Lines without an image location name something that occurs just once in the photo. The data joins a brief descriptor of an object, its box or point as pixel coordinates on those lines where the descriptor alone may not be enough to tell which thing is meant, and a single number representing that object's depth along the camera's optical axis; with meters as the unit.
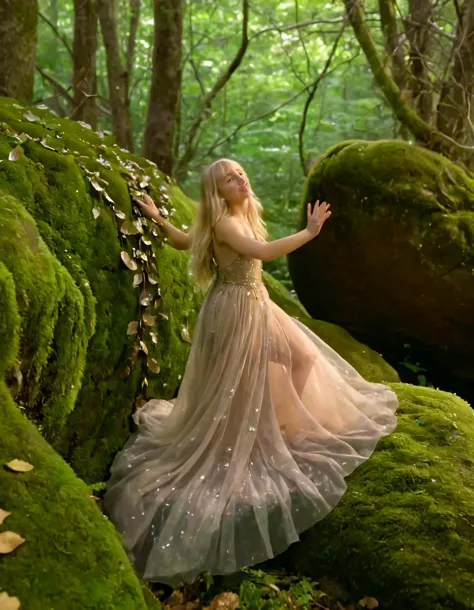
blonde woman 2.73
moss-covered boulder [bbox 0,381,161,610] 1.48
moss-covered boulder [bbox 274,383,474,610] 2.56
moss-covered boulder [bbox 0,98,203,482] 2.44
